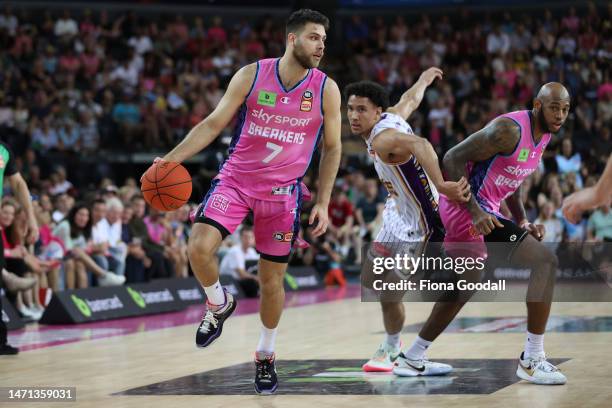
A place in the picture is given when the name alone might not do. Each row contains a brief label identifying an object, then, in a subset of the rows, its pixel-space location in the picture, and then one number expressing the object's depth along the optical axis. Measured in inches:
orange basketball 268.4
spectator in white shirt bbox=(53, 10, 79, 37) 945.5
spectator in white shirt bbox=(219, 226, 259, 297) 647.1
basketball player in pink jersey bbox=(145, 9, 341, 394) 272.4
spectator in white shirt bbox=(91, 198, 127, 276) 552.7
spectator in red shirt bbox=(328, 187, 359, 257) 786.8
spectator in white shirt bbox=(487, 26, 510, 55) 964.6
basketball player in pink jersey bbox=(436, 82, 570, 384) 283.7
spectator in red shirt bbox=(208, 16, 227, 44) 1006.9
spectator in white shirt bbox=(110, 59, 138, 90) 919.7
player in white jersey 297.7
